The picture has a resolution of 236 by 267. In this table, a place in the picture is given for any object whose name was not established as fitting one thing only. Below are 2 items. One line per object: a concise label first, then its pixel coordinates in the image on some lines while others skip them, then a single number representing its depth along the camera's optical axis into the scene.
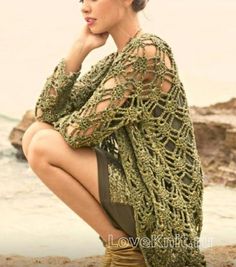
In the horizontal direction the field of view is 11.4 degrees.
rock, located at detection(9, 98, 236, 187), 8.86
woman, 3.58
